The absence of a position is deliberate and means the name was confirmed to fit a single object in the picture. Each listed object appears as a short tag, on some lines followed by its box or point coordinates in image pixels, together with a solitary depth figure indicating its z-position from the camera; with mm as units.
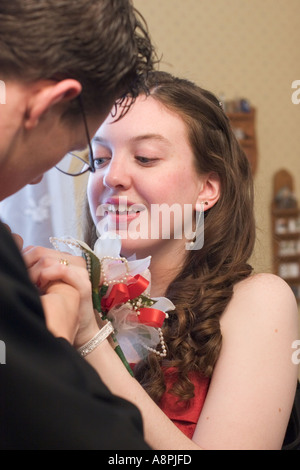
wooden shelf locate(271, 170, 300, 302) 3295
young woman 1183
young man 660
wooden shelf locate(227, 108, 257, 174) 3130
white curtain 2064
